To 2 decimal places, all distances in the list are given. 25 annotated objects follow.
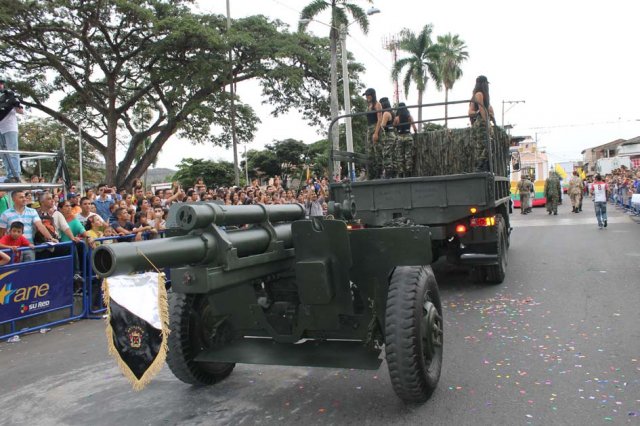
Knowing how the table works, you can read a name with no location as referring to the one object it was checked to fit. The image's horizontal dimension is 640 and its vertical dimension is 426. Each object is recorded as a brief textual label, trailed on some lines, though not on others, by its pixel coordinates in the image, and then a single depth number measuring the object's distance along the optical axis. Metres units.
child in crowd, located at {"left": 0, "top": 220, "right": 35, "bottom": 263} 7.04
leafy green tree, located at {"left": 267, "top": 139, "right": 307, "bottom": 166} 49.94
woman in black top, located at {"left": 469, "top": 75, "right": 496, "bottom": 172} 7.95
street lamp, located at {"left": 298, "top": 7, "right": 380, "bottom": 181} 22.27
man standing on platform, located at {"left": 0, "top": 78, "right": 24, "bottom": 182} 9.06
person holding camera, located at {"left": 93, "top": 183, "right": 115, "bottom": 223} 10.52
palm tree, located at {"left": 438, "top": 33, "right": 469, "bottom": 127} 48.91
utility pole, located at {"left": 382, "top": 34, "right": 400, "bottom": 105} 46.39
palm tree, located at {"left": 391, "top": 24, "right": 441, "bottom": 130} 43.59
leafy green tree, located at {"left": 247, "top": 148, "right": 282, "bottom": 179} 49.99
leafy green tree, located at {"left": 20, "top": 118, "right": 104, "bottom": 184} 39.41
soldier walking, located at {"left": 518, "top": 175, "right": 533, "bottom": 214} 23.89
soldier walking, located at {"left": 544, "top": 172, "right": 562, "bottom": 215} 22.28
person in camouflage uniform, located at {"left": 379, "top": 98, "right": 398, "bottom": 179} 8.85
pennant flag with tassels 3.15
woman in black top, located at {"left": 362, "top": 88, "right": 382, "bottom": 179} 9.12
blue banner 6.55
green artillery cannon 3.34
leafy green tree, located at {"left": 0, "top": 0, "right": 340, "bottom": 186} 22.45
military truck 7.32
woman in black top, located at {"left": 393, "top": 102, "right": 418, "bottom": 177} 8.79
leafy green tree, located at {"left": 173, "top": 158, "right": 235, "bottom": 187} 45.03
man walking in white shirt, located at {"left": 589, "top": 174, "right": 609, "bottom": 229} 15.30
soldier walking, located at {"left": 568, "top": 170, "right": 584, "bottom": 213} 23.12
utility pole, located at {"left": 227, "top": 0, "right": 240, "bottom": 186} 23.95
